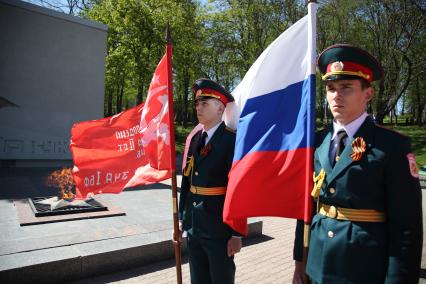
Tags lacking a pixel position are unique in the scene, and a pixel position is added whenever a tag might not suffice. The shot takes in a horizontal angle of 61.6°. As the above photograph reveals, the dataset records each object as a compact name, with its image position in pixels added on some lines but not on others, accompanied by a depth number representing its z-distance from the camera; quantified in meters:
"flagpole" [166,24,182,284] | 3.05
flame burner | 6.56
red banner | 3.37
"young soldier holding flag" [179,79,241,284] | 3.01
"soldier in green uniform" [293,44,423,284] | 1.89
